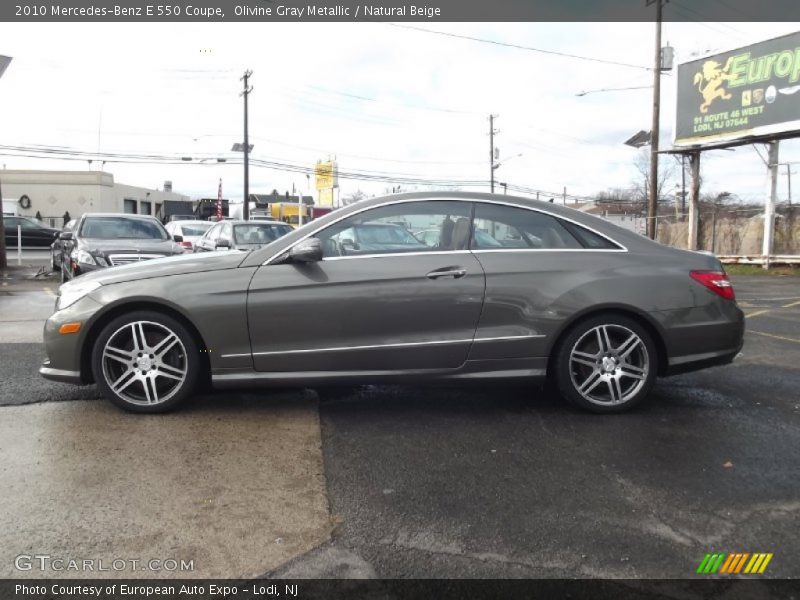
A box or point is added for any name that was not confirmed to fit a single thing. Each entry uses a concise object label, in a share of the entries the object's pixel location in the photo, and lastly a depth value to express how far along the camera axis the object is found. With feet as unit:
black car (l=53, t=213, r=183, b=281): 31.94
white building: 175.01
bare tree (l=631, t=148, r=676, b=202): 187.95
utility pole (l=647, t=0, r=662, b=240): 74.02
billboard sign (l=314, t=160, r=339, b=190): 148.36
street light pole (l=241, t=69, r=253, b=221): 114.11
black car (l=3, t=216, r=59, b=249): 83.46
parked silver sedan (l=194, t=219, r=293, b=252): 39.43
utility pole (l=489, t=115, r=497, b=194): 162.71
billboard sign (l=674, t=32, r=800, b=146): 60.13
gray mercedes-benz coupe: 13.76
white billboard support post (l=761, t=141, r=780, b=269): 64.13
